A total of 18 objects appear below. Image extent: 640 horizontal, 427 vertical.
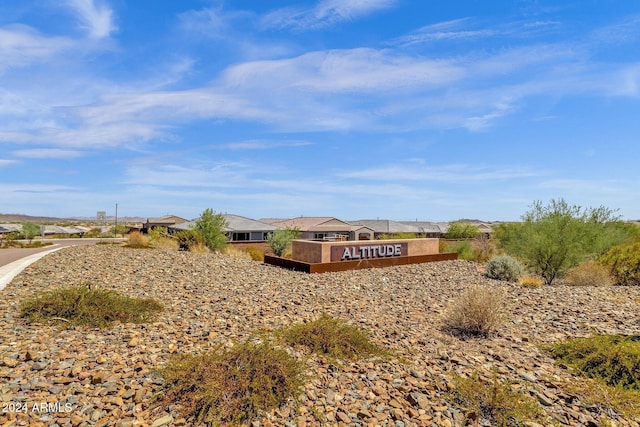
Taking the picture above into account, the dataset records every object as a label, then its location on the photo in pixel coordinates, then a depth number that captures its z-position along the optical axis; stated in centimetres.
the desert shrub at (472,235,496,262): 2473
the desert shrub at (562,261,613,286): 1560
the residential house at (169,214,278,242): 4200
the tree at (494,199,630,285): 1819
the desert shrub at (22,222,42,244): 4639
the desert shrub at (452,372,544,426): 490
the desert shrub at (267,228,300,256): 2836
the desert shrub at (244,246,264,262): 2572
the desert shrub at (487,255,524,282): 1622
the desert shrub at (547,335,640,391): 621
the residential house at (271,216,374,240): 4778
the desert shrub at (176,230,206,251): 2400
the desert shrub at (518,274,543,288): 1456
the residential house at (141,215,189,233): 6277
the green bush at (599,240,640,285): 1631
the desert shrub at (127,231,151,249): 2289
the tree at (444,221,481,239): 5944
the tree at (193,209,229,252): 2578
